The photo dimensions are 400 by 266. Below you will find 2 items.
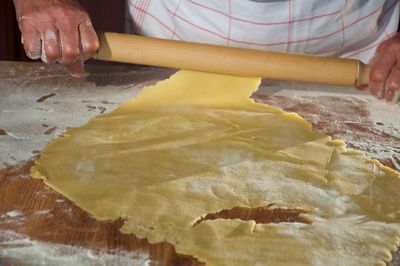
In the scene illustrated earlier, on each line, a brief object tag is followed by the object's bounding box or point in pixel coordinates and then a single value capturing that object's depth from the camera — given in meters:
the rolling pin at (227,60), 1.31
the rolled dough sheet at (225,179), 1.06
